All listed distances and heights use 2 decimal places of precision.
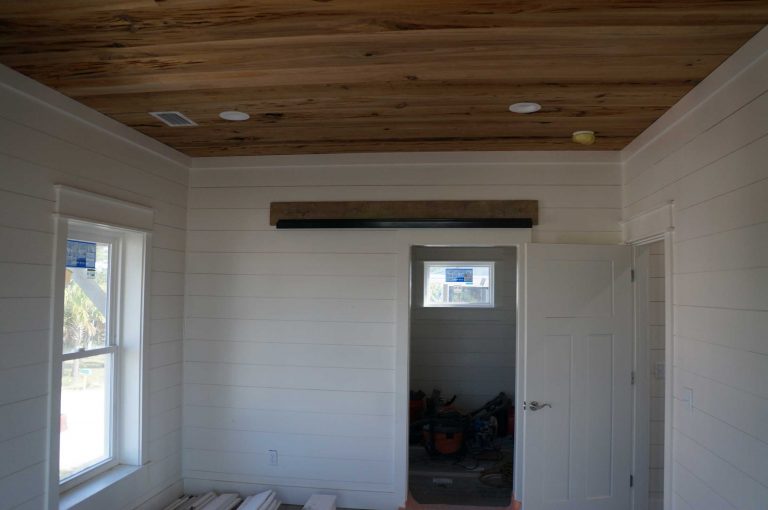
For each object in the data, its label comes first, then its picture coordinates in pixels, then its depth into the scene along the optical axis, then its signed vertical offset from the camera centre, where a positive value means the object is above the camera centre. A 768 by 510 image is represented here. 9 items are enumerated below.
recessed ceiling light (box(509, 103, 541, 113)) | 2.97 +1.00
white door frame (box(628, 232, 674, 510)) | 3.65 -0.88
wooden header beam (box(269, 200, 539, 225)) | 3.93 +0.52
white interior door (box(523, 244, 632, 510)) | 3.63 -0.71
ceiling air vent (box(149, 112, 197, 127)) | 3.21 +0.99
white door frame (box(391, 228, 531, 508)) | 3.88 -0.23
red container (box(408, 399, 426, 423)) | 5.84 -1.53
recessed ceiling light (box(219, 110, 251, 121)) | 3.17 +0.99
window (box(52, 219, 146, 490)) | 3.11 -0.50
